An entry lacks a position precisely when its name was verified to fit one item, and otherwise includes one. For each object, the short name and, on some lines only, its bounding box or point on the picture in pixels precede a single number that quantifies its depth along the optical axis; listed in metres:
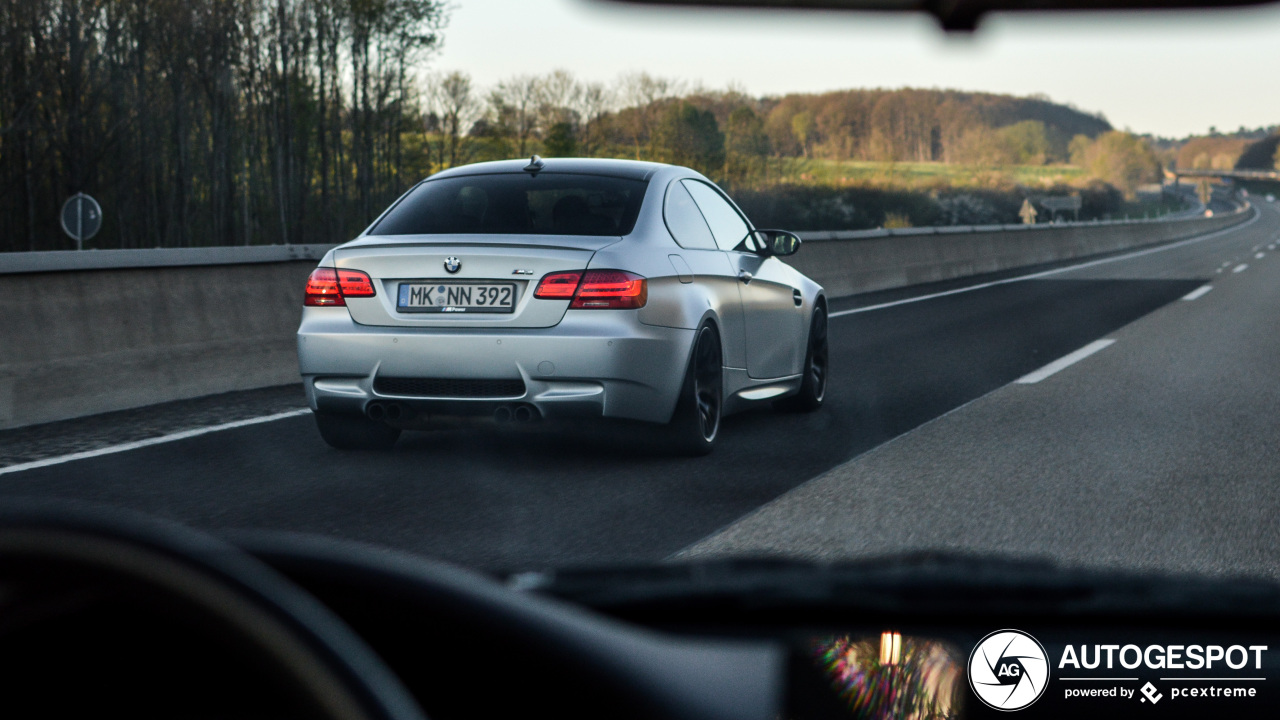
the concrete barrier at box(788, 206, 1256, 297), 20.58
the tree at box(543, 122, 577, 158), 54.84
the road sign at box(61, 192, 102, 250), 28.09
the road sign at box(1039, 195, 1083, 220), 80.06
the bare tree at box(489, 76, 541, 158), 54.88
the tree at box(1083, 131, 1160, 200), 180.50
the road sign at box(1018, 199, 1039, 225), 53.47
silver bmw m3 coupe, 6.18
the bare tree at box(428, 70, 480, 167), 47.27
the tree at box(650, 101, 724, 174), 62.69
